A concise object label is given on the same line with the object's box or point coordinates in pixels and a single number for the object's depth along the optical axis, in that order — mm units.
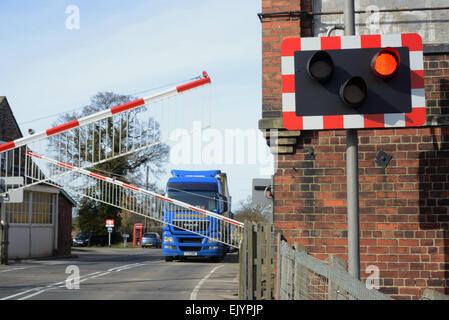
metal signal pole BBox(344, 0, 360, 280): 4652
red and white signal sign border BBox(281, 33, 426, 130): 4840
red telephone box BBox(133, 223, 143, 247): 55375
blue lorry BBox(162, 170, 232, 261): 23720
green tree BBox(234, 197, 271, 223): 49938
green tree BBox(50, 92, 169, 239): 48781
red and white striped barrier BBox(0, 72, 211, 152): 10850
